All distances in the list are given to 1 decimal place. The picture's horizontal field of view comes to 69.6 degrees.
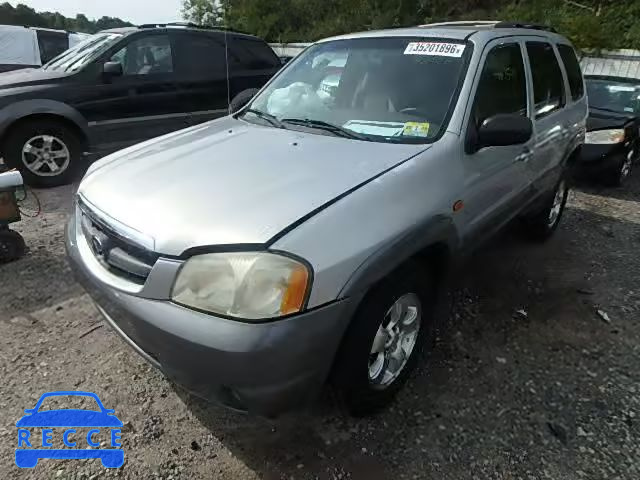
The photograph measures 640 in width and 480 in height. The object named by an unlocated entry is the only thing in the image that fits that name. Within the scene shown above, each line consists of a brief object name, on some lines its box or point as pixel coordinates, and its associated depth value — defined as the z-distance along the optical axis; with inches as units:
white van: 360.5
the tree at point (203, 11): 1052.5
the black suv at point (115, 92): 202.1
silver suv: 65.1
